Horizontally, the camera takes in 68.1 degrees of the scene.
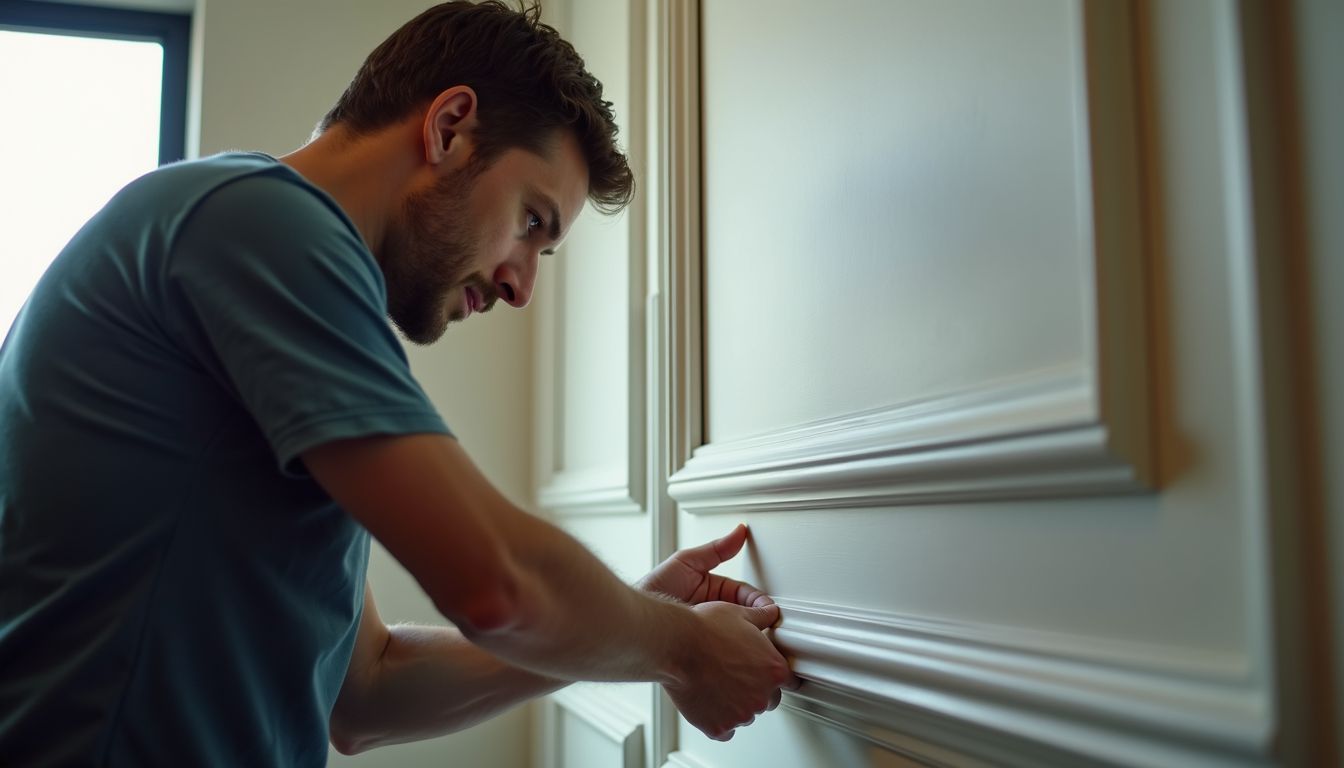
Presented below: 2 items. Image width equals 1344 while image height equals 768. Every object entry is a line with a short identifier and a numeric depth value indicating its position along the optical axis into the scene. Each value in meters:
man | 0.60
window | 1.87
